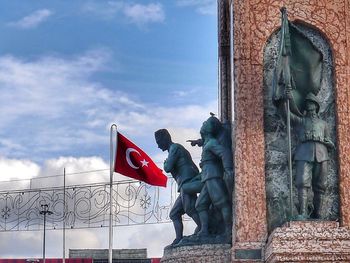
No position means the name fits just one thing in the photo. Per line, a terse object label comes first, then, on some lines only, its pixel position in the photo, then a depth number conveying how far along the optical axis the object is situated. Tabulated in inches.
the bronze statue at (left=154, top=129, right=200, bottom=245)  663.6
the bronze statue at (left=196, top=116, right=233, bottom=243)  619.8
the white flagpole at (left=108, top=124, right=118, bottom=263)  1010.7
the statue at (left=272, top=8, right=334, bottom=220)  568.1
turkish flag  904.3
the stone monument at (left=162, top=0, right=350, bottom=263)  579.2
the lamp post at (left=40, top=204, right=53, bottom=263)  1036.8
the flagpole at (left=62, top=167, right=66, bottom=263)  1023.0
